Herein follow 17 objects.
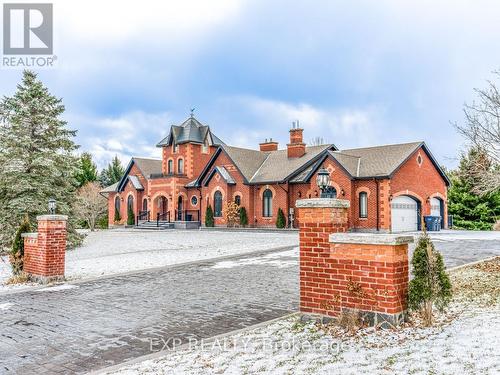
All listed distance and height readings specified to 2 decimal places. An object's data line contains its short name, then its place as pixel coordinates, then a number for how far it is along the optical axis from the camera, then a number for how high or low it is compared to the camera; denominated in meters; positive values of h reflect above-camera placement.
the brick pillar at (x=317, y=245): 5.96 -0.54
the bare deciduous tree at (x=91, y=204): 40.09 +0.55
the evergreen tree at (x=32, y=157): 18.56 +2.40
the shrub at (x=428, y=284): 5.53 -1.02
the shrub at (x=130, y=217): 40.97 -0.82
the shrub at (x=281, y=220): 30.84 -0.93
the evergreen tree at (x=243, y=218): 32.94 -0.80
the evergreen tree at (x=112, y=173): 59.25 +5.13
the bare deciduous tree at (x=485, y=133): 11.24 +1.93
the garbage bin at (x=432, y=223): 27.31 -1.13
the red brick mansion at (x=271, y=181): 27.38 +1.96
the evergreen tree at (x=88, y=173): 48.15 +4.28
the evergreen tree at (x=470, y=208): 34.06 -0.25
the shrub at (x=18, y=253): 11.07 -1.12
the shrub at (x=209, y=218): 34.47 -0.80
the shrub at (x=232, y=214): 33.12 -0.48
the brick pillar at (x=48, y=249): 10.41 -0.98
